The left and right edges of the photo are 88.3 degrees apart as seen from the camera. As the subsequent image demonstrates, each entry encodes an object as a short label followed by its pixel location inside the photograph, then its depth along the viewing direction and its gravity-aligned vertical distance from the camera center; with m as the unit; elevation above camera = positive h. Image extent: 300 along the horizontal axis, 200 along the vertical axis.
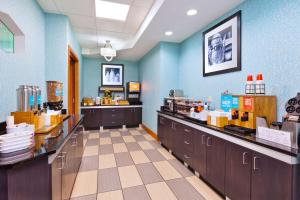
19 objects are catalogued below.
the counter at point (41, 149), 0.95 -0.38
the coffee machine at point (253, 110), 1.70 -0.13
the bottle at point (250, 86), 1.90 +0.15
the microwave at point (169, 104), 3.41 -0.15
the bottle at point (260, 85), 1.83 +0.16
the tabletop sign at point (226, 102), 2.10 -0.05
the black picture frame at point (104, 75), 6.11 +0.94
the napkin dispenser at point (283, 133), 1.28 -0.31
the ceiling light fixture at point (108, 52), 4.21 +1.26
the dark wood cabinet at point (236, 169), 1.24 -0.74
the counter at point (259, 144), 1.19 -0.43
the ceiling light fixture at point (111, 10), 2.72 +1.66
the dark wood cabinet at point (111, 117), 5.32 -0.67
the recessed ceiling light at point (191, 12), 2.48 +1.42
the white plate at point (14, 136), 1.04 -0.27
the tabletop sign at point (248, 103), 1.71 -0.05
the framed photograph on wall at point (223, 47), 2.34 +0.87
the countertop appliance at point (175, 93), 3.62 +0.12
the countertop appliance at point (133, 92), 5.94 +0.24
